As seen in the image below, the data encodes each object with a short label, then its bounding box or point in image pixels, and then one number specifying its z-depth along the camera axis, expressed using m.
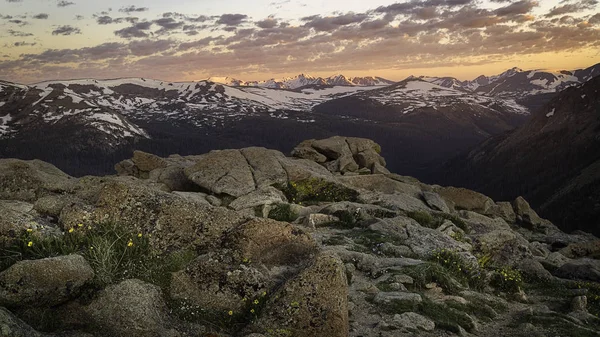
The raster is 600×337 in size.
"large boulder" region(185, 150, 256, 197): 33.91
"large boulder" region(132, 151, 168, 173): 46.72
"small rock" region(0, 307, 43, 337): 7.07
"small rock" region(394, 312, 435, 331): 12.49
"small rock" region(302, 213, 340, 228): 25.33
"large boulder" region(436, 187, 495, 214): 53.73
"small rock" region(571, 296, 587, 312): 17.02
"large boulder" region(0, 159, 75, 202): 23.42
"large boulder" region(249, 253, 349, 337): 10.09
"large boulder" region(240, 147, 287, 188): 36.06
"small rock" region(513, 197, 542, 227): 61.97
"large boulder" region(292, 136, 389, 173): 54.66
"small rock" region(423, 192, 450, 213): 39.96
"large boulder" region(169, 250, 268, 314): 10.86
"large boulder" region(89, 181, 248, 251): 13.12
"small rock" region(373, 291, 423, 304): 14.07
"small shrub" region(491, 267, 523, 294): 18.66
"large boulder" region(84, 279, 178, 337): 9.17
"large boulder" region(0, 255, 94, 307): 9.15
